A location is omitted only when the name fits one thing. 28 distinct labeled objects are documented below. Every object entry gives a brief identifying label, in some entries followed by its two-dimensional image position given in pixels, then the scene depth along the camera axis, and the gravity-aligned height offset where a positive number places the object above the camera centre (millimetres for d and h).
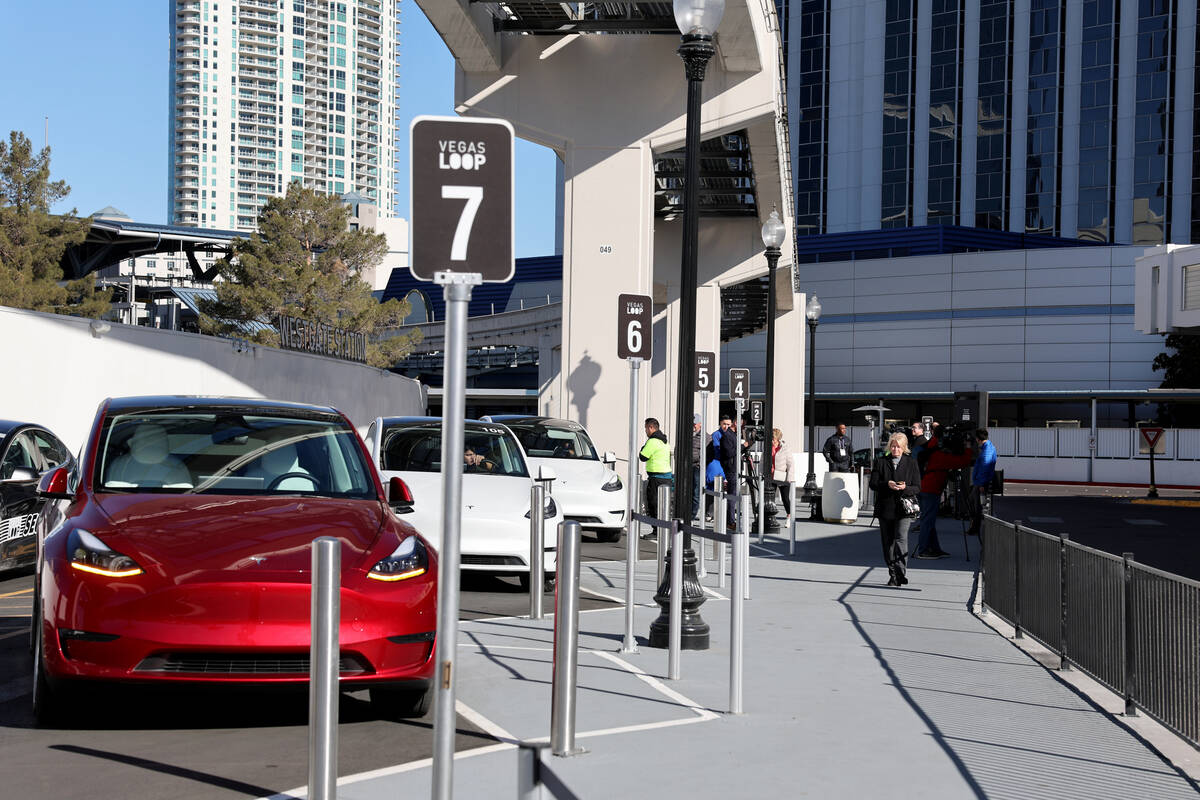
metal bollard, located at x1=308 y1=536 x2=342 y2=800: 4801 -980
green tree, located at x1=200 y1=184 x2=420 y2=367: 64500 +5829
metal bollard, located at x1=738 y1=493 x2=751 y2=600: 9961 -950
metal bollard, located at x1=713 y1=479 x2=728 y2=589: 13867 -1326
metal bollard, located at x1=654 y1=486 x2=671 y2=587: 10562 -925
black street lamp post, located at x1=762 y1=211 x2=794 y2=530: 21781 +1032
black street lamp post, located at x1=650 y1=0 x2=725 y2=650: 9922 +1115
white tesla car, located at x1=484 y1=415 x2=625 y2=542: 18328 -1015
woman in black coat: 14734 -1096
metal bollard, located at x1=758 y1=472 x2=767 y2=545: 20594 -1632
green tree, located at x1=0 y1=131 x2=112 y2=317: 48706 +6021
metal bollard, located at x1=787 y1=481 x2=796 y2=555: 18825 -1928
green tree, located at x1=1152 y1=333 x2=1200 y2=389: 61156 +2019
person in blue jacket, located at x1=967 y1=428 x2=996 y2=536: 21609 -1146
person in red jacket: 17594 -989
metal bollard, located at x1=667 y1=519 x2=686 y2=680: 8133 -1289
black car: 12289 -1000
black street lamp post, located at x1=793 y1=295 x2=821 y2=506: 27562 -319
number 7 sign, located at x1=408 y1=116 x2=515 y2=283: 4875 +735
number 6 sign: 13344 +692
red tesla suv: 6027 -861
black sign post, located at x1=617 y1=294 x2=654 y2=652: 13328 +696
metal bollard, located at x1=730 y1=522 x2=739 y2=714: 7340 -1341
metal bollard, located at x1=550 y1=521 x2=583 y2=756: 5848 -1061
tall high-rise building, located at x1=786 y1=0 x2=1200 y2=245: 74250 +17003
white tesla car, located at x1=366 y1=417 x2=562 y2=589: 12039 -845
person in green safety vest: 20281 -913
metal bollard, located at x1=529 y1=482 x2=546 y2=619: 10930 -1367
